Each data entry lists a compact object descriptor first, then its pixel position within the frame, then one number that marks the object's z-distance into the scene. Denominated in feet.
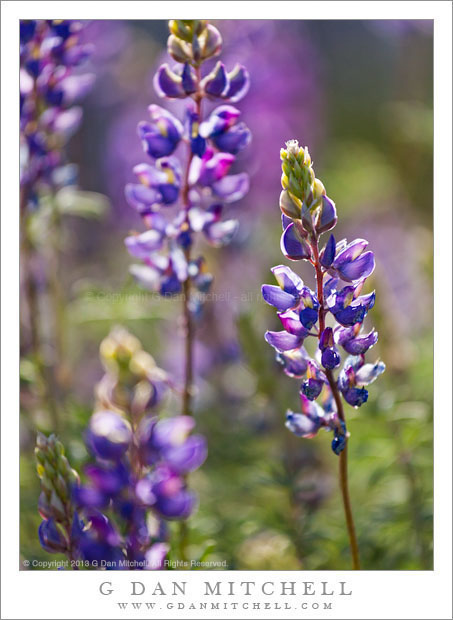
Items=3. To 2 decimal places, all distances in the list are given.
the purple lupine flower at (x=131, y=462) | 2.21
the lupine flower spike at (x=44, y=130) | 2.64
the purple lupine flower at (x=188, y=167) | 2.42
